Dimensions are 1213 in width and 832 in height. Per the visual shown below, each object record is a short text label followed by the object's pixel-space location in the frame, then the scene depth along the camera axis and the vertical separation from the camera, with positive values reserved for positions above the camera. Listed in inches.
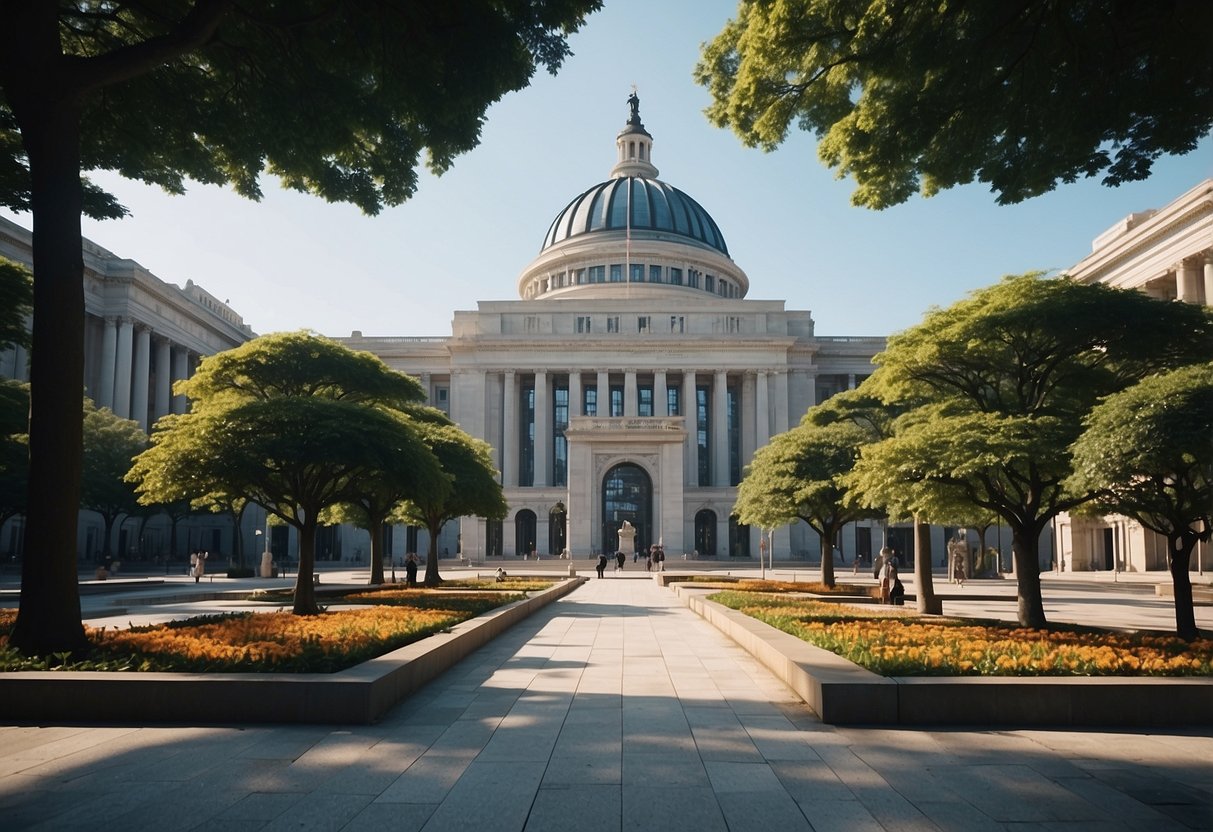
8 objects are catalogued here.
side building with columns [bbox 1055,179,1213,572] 2465.6 +688.4
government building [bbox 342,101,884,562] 3693.4 +556.2
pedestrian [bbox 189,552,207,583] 2143.2 -112.9
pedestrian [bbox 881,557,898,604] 1298.0 -88.5
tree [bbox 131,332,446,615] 859.4 +57.4
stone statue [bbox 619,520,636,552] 3058.6 -72.6
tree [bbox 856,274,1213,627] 754.8 +132.4
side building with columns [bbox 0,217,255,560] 3038.9 +588.9
